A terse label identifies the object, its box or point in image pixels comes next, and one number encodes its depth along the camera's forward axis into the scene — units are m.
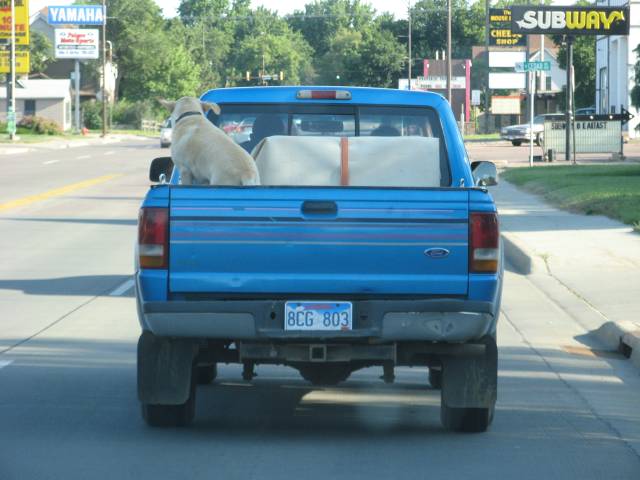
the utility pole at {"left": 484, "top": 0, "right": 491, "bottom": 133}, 86.69
